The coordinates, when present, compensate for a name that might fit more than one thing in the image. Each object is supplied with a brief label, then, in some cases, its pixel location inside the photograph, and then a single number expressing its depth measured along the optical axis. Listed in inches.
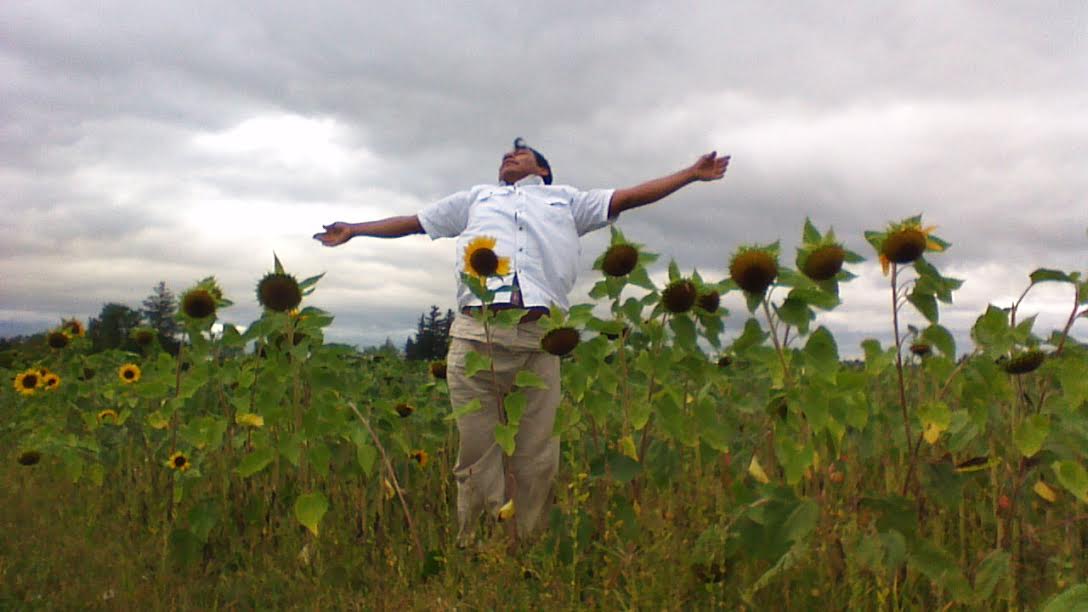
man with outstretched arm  158.1
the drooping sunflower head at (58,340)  250.2
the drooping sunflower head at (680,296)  107.3
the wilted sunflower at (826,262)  96.2
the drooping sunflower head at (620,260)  115.8
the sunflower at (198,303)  149.2
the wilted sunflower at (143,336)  199.9
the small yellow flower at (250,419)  147.3
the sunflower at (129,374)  227.1
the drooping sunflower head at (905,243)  96.0
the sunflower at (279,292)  131.4
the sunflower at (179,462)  165.5
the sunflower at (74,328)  255.9
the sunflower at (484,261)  135.8
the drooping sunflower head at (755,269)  99.4
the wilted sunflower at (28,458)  214.5
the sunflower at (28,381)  254.7
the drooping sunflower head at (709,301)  107.8
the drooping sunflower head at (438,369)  202.1
